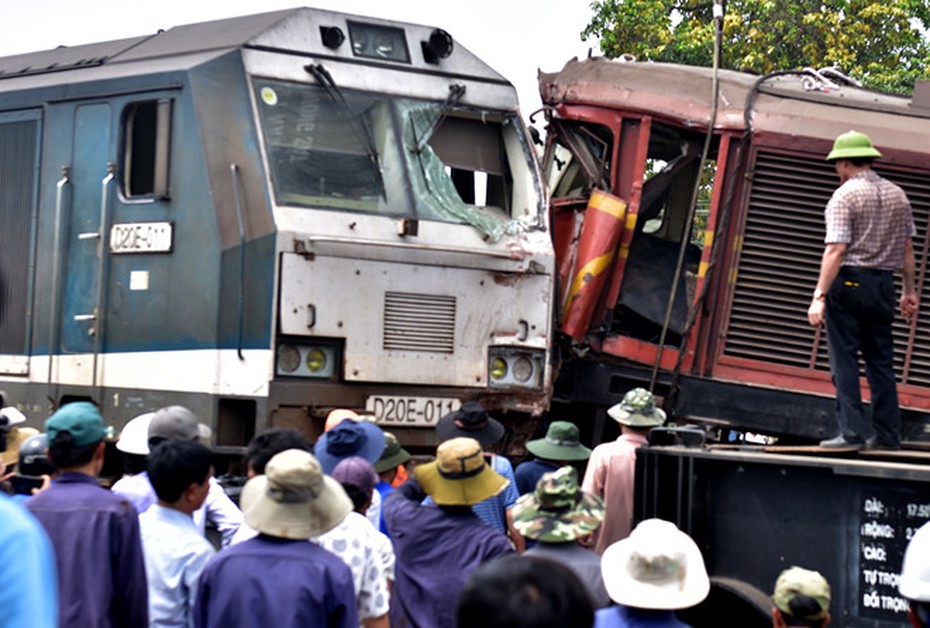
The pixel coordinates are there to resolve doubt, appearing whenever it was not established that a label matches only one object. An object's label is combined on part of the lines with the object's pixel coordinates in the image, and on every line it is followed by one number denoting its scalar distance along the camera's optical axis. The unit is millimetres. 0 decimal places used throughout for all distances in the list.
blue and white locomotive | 8938
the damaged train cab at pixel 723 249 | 9961
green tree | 21922
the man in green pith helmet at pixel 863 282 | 7207
